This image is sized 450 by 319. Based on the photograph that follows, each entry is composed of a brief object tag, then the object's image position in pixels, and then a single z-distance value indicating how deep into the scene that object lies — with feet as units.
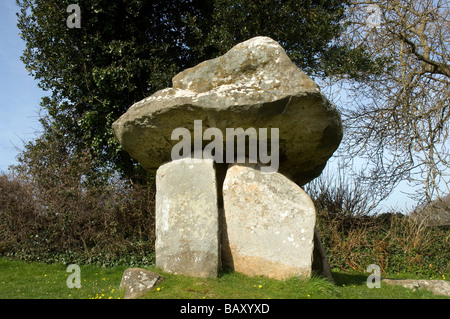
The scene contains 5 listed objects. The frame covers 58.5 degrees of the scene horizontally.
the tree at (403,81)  37.42
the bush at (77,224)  30.68
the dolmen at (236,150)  18.52
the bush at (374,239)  33.58
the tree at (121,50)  33.94
